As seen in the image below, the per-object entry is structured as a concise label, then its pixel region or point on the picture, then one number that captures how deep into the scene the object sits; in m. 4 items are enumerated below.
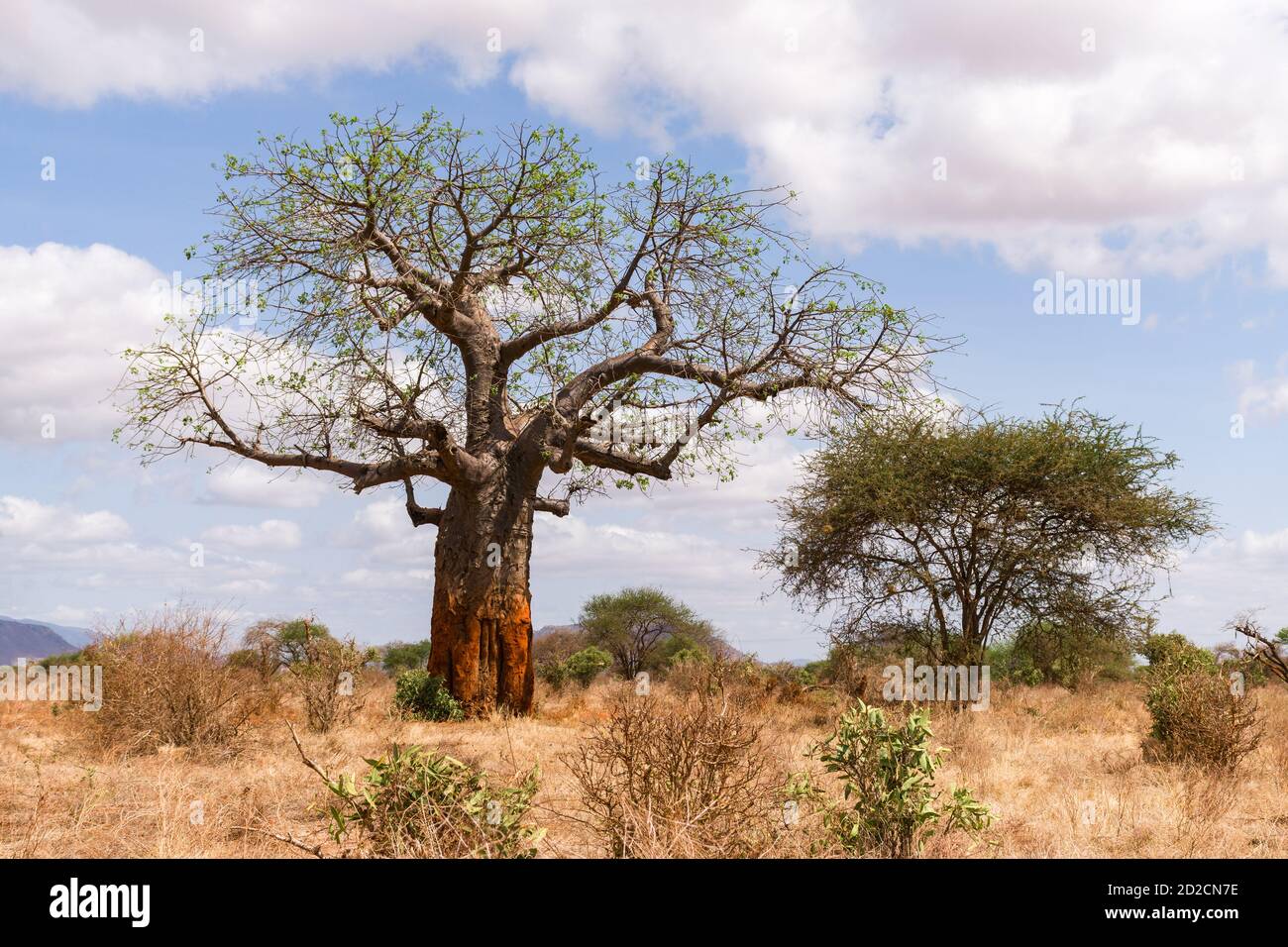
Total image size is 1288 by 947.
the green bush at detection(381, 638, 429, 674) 32.97
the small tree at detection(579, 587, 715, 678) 30.89
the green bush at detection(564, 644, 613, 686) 26.57
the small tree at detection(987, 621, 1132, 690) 18.45
